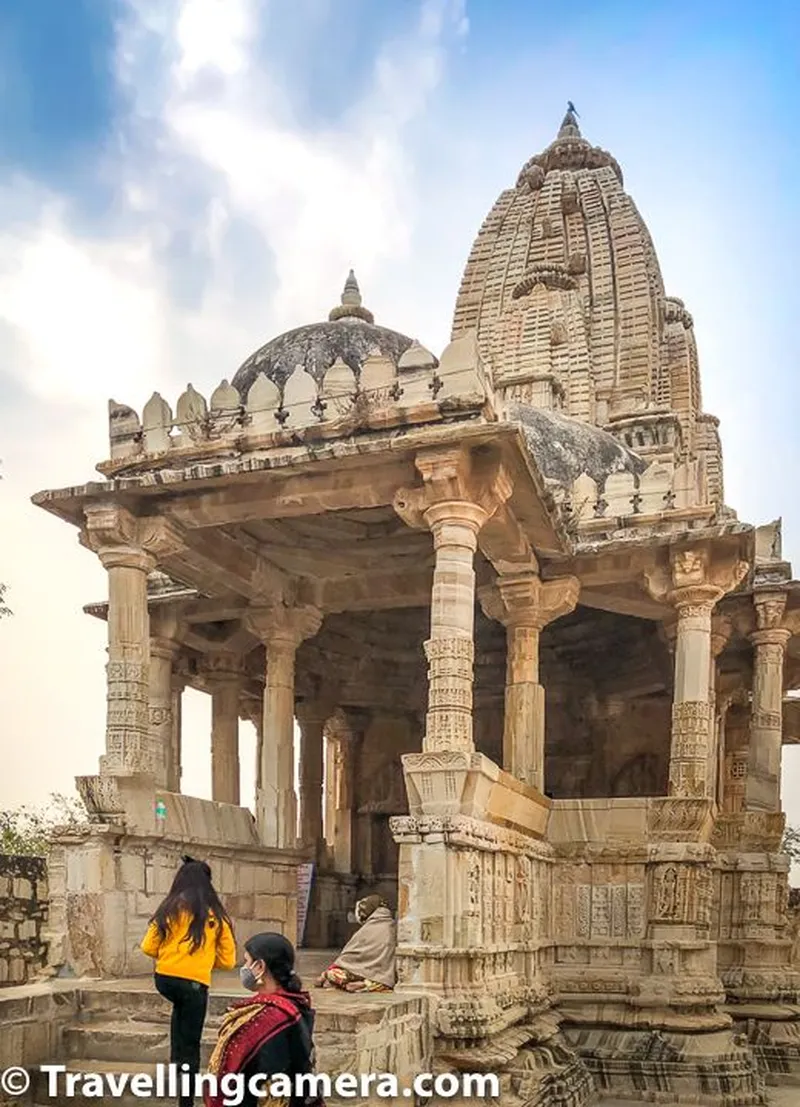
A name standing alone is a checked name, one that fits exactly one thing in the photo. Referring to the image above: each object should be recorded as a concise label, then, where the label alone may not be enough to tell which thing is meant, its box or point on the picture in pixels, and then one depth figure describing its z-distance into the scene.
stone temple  10.56
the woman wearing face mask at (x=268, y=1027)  4.69
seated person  10.04
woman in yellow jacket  7.25
